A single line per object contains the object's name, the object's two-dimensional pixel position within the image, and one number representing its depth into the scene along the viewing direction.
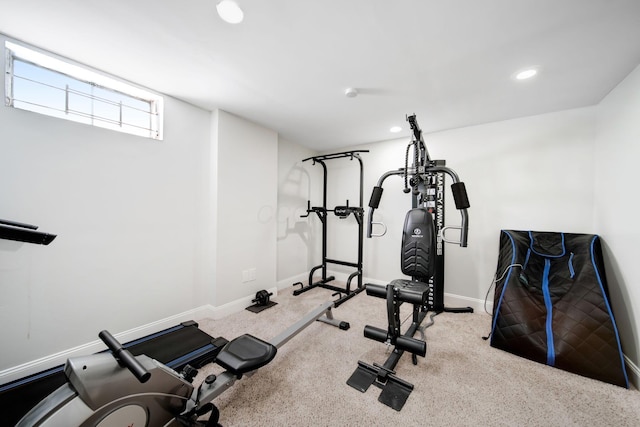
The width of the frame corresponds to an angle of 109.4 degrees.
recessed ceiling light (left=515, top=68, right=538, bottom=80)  1.82
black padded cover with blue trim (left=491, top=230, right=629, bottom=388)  1.77
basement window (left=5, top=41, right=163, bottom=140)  1.68
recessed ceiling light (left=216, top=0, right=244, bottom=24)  1.28
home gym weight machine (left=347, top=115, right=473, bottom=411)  1.68
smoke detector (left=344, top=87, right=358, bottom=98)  2.14
